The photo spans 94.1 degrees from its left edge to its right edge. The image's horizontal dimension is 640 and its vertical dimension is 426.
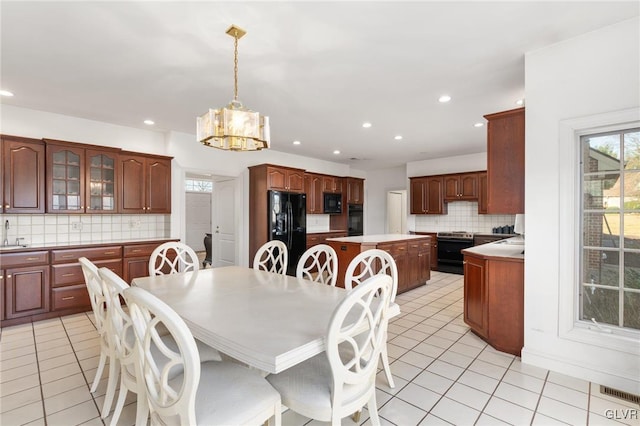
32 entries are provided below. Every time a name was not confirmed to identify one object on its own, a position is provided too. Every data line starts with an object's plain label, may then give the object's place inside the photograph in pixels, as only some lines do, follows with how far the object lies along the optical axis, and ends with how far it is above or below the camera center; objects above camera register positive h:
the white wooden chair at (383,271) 2.15 -0.44
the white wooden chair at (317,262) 2.63 -0.43
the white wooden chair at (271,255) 3.01 -0.41
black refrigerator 5.40 -0.15
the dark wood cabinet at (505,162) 2.69 +0.48
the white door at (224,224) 5.89 -0.22
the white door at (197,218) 9.29 -0.14
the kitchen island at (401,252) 4.41 -0.62
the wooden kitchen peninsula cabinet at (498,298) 2.66 -0.81
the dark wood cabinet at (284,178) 5.45 +0.68
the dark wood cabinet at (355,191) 7.61 +0.60
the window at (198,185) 9.39 +0.92
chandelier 2.08 +0.63
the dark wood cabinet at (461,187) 6.27 +0.57
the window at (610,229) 2.15 -0.12
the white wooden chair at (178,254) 2.84 -0.42
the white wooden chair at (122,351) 1.45 -0.73
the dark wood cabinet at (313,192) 6.51 +0.49
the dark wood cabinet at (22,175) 3.45 +0.47
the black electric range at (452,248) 6.15 -0.75
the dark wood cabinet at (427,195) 6.73 +0.42
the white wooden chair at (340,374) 1.27 -0.81
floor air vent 2.00 -1.25
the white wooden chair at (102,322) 1.77 -0.67
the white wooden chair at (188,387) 1.07 -0.78
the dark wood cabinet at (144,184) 4.32 +0.45
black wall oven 7.67 -0.17
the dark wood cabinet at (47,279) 3.36 -0.79
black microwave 7.02 +0.25
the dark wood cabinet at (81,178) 3.77 +0.48
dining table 1.26 -0.56
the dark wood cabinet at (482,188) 6.07 +0.52
